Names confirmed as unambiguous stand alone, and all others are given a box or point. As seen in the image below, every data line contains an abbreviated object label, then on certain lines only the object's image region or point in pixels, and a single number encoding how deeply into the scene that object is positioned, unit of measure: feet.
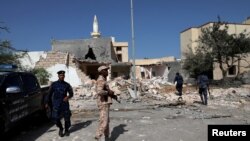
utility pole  44.16
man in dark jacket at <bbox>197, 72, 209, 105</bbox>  35.08
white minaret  114.99
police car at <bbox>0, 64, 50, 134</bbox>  16.04
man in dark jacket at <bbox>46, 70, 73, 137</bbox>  18.23
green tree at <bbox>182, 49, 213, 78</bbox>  75.03
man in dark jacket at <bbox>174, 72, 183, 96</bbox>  41.55
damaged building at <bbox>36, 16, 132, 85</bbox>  90.90
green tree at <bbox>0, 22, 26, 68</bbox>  56.66
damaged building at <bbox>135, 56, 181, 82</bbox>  113.39
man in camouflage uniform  16.49
